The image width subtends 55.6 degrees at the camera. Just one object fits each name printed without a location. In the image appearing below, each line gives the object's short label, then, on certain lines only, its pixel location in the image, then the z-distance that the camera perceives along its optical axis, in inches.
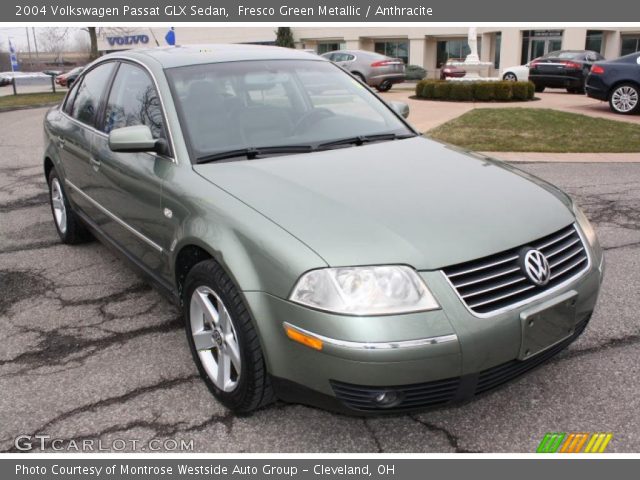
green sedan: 90.8
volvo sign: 2100.1
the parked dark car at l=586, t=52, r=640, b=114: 510.0
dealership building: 1545.3
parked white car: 886.4
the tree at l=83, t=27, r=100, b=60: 1217.4
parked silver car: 888.3
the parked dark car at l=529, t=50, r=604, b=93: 768.3
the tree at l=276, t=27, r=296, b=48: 1742.1
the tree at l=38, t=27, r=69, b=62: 1452.8
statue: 753.6
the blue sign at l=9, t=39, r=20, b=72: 2060.7
